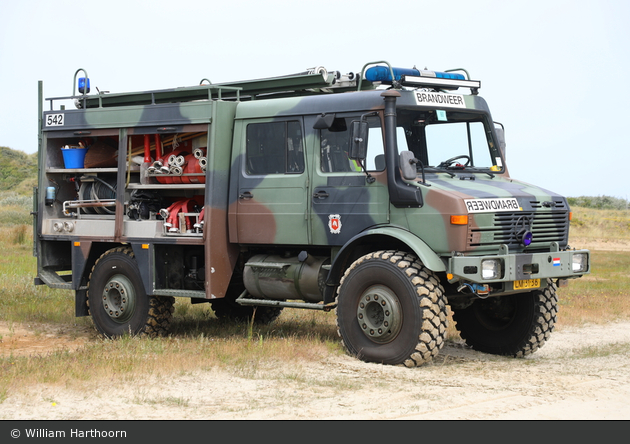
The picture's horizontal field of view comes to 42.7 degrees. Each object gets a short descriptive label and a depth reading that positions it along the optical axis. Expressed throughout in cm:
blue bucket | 1185
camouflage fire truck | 852
